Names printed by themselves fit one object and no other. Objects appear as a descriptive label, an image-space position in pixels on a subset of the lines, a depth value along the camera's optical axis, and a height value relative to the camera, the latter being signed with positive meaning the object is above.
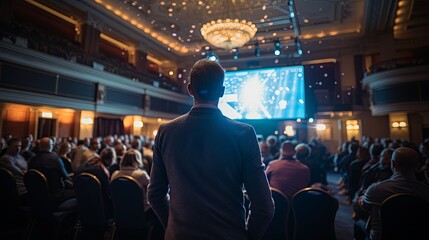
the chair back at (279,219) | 2.29 -0.77
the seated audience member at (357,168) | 4.53 -0.55
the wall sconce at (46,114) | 10.35 +0.80
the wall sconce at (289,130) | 15.50 +0.43
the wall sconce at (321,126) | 15.19 +0.67
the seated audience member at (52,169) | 3.13 -0.47
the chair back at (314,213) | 2.20 -0.69
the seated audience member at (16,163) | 3.32 -0.42
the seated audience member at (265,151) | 4.89 -0.30
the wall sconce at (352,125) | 13.72 +0.73
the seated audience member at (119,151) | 4.44 -0.30
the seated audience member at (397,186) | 1.99 -0.39
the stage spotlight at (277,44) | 7.34 +2.77
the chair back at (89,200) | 2.61 -0.71
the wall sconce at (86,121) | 10.66 +0.58
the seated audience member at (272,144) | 6.08 -0.18
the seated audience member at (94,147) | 5.05 -0.27
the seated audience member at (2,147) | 4.94 -0.31
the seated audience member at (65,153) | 4.41 -0.38
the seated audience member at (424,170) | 3.24 -0.43
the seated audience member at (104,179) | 2.93 -0.55
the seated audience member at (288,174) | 2.97 -0.45
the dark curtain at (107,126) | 12.20 +0.40
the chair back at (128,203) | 2.43 -0.68
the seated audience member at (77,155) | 5.25 -0.46
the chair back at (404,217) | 1.78 -0.58
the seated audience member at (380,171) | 2.95 -0.40
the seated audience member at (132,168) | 2.85 -0.40
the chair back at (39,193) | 2.73 -0.67
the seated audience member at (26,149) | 4.98 -0.34
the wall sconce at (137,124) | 13.48 +0.59
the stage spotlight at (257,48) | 8.23 +2.97
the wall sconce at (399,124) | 11.79 +0.70
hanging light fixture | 6.05 +2.61
